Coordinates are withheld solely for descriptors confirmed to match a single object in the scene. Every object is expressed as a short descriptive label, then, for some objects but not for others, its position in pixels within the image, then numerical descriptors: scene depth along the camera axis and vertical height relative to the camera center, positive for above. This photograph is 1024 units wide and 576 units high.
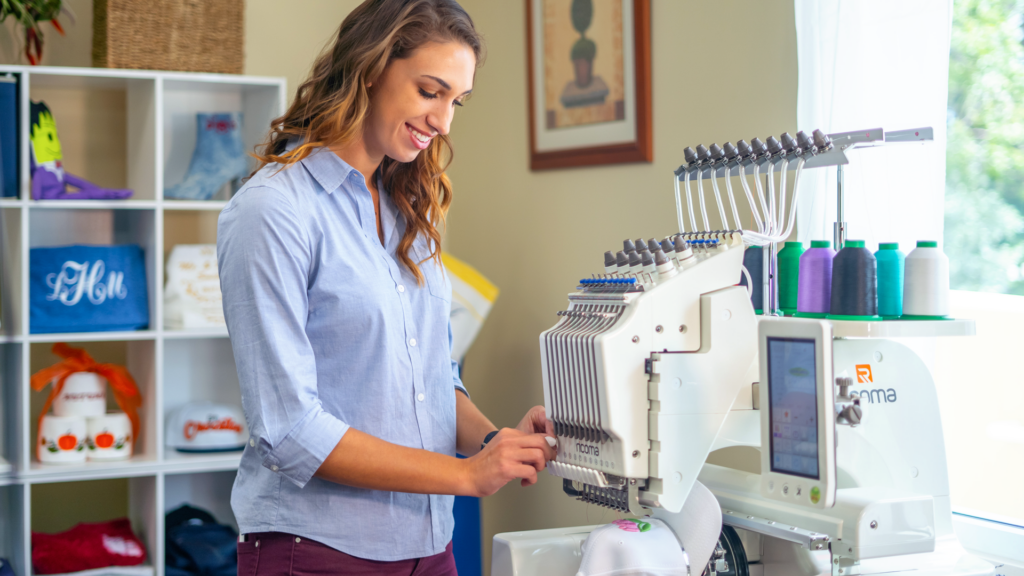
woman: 1.16 -0.06
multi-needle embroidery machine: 1.10 -0.16
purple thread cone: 1.24 +0.01
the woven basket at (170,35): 2.47 +0.72
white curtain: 1.55 +0.32
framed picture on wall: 2.25 +0.56
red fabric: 2.36 -0.70
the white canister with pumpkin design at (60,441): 2.39 -0.40
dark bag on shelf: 2.46 -0.72
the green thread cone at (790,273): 1.32 +0.02
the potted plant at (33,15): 2.46 +0.77
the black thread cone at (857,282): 1.18 +0.01
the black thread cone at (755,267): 1.39 +0.03
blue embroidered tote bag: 2.40 +0.00
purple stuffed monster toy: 2.37 +0.33
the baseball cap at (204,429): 2.55 -0.40
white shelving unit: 2.38 +0.13
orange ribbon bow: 2.45 -0.24
